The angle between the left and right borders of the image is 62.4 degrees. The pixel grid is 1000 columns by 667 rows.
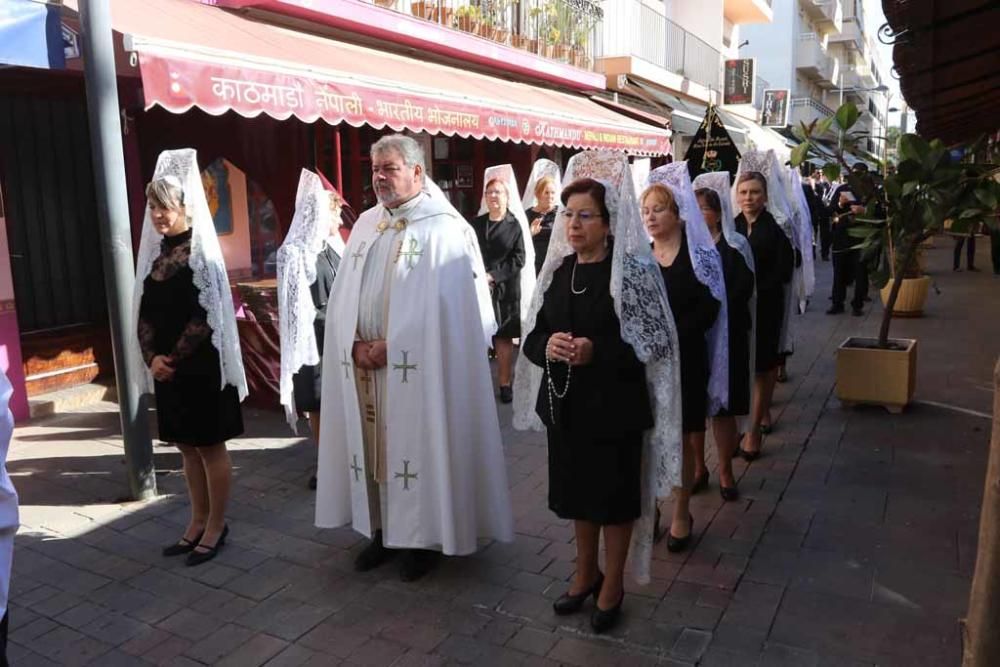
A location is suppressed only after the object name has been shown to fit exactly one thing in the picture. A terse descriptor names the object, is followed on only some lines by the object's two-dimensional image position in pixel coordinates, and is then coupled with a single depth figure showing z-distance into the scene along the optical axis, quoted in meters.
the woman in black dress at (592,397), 3.26
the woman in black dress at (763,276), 5.39
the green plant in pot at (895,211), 5.65
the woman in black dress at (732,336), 4.57
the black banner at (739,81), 24.14
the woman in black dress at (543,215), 7.56
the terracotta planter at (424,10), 10.88
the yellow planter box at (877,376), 6.48
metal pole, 4.65
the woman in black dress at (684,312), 3.95
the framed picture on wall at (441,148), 11.35
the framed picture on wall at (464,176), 11.75
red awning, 5.30
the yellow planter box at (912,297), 11.03
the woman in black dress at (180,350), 4.00
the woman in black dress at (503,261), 7.18
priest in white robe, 3.79
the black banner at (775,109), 32.44
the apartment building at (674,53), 17.14
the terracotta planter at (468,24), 11.65
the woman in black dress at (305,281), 4.94
